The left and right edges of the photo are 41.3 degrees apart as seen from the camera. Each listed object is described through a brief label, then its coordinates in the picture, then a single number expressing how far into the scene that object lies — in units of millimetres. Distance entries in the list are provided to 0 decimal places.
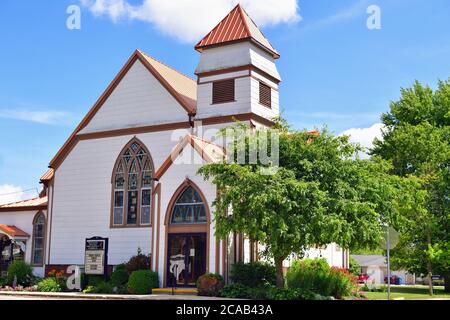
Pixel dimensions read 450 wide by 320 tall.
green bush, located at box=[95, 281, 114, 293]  30875
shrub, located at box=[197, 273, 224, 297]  27234
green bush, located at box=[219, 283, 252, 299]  26297
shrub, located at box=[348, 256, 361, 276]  48406
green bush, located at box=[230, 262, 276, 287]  27797
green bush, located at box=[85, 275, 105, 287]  32706
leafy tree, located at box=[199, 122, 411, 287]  24297
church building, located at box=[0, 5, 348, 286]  30109
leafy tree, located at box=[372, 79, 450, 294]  37812
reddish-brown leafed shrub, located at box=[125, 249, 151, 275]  31594
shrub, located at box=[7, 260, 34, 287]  35500
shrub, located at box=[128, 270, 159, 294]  29098
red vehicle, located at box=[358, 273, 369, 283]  53975
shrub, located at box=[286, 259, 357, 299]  27281
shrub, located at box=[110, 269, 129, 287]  31455
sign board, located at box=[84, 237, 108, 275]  33219
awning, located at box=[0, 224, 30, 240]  38406
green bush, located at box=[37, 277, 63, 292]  32906
